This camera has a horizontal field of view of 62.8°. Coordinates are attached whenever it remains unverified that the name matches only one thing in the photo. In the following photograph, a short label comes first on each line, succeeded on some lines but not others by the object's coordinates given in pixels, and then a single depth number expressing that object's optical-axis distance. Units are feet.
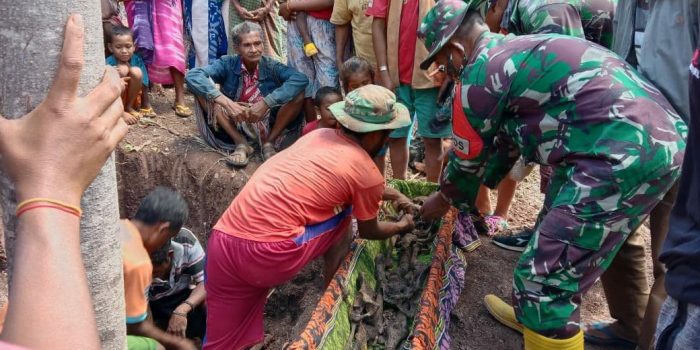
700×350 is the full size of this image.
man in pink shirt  9.96
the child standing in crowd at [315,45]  16.58
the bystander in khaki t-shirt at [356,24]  15.51
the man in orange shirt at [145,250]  9.53
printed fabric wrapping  9.05
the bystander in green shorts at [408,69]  14.74
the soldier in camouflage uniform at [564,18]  11.21
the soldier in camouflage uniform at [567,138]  7.65
